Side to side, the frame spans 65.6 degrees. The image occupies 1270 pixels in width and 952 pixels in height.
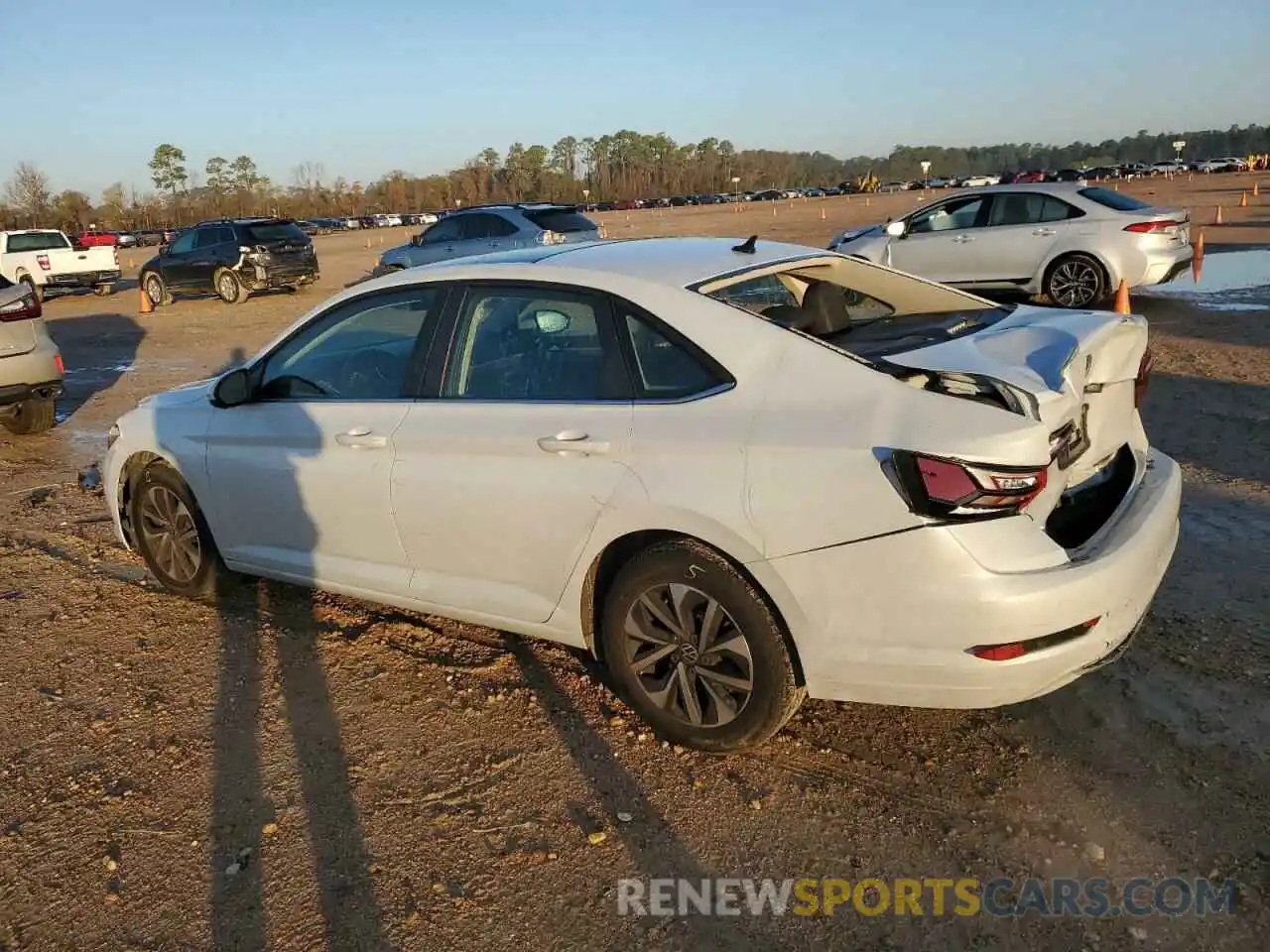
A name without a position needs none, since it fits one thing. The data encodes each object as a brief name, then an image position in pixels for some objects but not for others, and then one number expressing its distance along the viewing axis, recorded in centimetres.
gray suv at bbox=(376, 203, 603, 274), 1644
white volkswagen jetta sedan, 280
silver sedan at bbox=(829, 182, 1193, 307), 1169
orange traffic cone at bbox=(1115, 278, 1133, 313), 1037
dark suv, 2039
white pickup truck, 2328
